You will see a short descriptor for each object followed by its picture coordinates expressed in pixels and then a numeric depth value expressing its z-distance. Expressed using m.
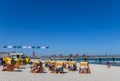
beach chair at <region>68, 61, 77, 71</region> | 9.01
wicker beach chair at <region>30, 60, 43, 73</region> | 7.75
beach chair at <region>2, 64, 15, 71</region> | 8.28
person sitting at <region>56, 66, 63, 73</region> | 7.62
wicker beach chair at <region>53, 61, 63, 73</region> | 7.63
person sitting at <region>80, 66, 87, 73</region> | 7.83
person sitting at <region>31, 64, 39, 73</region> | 7.74
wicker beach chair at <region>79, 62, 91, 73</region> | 7.85
